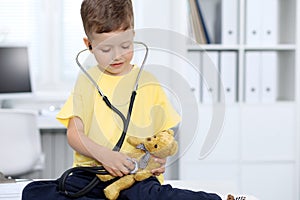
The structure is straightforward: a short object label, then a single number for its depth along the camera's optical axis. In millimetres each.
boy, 1427
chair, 3466
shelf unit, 3859
